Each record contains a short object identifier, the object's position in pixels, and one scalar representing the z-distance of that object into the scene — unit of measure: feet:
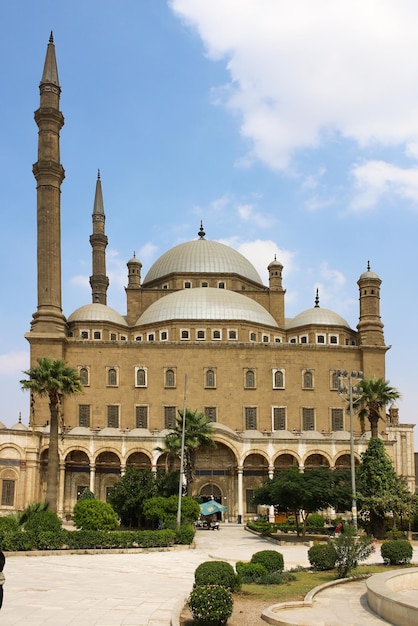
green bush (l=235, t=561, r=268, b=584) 57.77
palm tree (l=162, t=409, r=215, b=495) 124.47
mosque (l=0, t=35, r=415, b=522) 152.46
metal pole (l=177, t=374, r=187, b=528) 102.47
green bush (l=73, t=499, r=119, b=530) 99.50
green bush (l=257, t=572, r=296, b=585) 57.16
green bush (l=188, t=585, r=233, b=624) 38.96
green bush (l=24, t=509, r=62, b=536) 85.87
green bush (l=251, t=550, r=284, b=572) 60.13
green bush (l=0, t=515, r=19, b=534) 83.99
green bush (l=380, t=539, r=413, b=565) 69.26
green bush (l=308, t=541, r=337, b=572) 65.18
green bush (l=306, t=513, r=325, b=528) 121.60
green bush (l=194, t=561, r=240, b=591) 43.16
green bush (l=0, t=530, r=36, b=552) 80.18
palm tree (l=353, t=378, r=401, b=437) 132.87
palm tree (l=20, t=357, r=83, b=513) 115.03
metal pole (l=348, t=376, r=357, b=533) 88.63
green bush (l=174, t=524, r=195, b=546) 93.35
